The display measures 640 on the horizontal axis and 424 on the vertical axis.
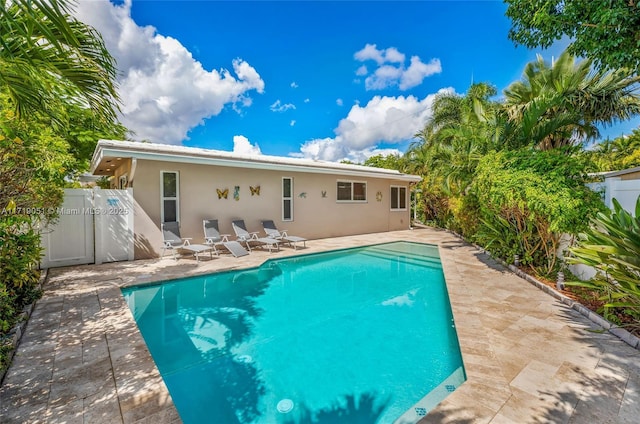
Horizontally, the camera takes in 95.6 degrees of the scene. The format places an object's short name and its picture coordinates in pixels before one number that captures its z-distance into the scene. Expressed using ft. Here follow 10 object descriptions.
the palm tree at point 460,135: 33.68
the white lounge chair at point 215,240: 36.36
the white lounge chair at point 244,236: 39.24
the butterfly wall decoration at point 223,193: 39.81
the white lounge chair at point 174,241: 33.31
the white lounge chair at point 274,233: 41.48
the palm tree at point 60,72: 9.20
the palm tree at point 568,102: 28.22
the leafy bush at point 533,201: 21.02
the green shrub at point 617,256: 14.33
